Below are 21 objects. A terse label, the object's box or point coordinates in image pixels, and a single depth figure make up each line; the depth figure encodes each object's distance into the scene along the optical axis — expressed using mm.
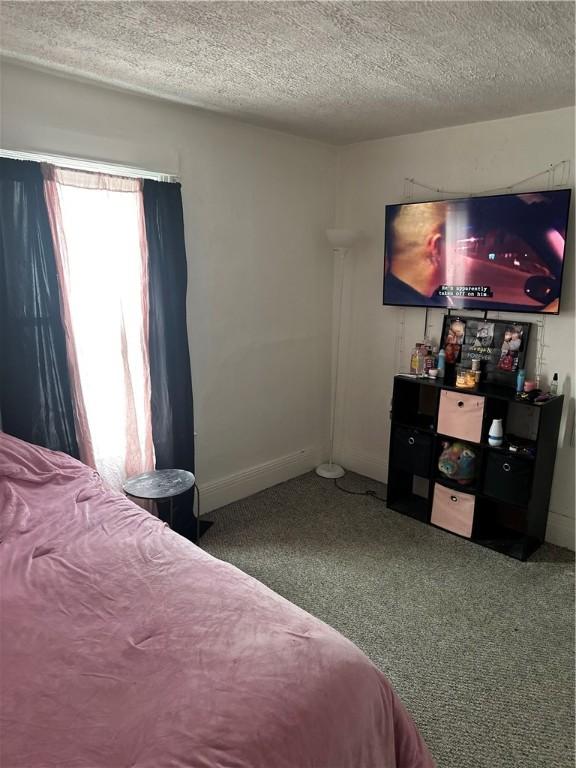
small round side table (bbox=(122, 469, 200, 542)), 2586
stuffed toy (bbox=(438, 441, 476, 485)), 3170
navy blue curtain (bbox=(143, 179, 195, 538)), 2830
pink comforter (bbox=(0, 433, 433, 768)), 1153
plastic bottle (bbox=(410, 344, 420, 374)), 3477
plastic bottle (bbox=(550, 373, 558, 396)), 2963
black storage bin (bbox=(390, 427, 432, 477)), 3314
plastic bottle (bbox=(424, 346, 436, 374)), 3377
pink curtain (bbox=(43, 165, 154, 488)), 2551
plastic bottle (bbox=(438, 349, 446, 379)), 3334
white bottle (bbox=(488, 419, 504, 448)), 2982
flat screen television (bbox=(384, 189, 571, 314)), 2873
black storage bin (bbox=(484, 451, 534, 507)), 2875
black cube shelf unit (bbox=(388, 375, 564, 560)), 2908
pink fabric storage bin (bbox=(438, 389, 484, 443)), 3045
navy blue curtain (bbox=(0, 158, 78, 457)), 2320
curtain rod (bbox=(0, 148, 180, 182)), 2350
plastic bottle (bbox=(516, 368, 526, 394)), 2998
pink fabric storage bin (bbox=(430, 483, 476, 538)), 3143
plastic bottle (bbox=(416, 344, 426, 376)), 3451
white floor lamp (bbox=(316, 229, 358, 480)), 3621
